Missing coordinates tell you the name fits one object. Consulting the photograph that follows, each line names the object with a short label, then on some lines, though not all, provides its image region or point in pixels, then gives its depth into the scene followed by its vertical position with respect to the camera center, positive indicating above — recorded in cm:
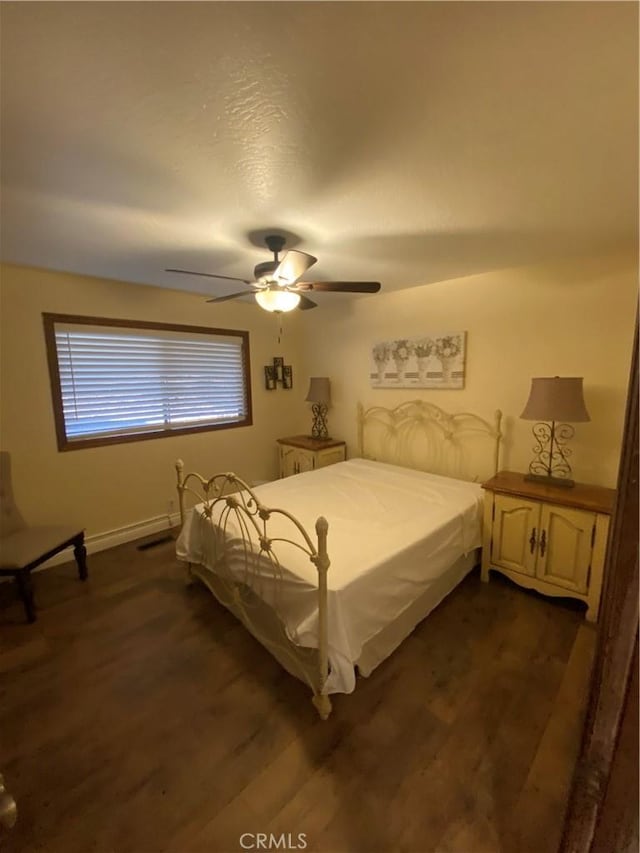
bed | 159 -95
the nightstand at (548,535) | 219 -106
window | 296 +0
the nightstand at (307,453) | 396 -87
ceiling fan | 195 +55
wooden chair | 223 -112
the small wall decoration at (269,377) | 429 +2
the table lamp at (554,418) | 232 -27
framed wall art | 321 +16
